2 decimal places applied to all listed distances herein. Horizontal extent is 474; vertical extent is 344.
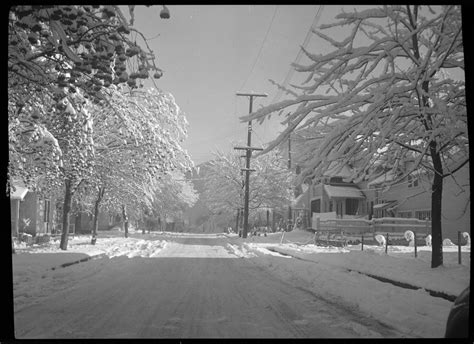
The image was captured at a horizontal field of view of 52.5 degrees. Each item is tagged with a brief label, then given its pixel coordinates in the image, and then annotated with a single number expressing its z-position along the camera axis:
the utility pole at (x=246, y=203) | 28.91
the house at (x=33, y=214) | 31.77
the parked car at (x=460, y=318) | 4.05
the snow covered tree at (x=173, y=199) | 37.76
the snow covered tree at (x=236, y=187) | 39.84
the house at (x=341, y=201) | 32.72
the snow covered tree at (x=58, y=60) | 5.98
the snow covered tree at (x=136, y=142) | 15.80
